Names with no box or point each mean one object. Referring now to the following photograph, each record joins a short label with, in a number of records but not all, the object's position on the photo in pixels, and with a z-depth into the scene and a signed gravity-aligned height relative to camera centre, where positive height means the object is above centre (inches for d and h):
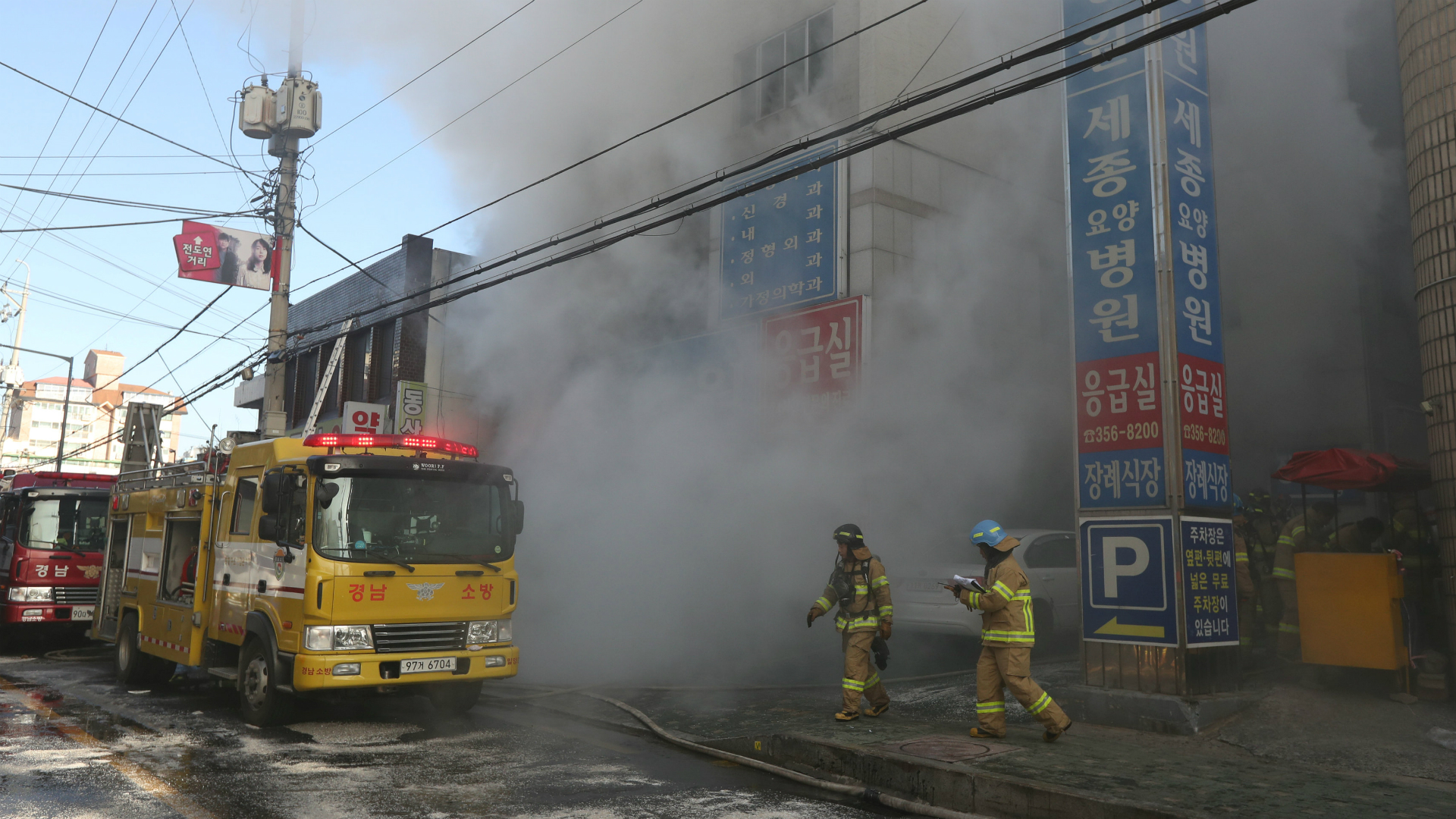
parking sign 242.4 -6.3
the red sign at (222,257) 514.9 +149.4
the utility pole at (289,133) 508.7 +217.7
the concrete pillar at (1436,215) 256.7 +95.9
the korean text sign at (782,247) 436.8 +141.8
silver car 337.7 -13.0
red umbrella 262.2 +24.9
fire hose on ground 184.4 -48.5
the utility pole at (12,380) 1531.7 +252.4
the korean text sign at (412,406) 626.2 +86.4
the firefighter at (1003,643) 222.4 -20.6
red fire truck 443.8 -8.6
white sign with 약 559.5 +72.0
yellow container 247.9 -12.6
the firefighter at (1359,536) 278.1 +7.5
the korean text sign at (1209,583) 242.8 -6.2
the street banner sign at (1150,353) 246.2 +53.7
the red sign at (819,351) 417.4 +88.3
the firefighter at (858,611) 254.8 -16.0
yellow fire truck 246.1 -8.5
